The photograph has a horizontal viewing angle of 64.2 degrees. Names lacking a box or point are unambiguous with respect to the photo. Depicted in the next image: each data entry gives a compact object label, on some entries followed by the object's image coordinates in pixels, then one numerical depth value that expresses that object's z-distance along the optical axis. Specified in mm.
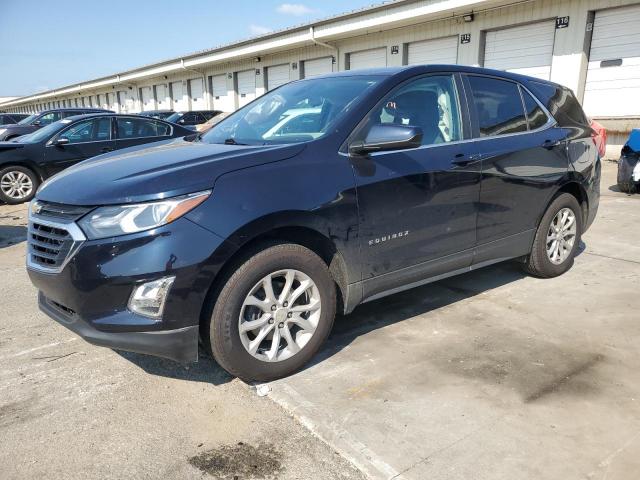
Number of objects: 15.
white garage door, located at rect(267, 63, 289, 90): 21850
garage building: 11703
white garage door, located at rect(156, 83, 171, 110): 34250
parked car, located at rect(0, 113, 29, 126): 22328
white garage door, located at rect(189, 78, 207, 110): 29547
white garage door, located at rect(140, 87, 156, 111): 37469
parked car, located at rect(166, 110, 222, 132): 18844
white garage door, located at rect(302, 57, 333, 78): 19484
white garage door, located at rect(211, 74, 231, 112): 26734
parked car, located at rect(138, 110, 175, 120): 19952
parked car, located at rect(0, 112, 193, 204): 9250
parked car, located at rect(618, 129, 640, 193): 8211
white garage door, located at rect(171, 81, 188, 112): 32181
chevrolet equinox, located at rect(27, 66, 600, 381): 2531
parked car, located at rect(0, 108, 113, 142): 15016
